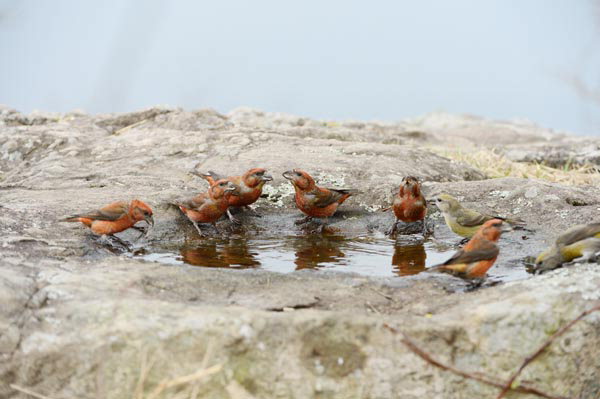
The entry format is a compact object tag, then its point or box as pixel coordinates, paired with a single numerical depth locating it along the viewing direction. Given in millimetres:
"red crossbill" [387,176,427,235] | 12203
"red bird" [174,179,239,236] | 12219
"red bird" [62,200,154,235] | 10820
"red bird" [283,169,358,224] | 12812
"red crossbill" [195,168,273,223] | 13055
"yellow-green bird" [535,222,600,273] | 8969
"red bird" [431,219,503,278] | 8781
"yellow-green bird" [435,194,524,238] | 11422
